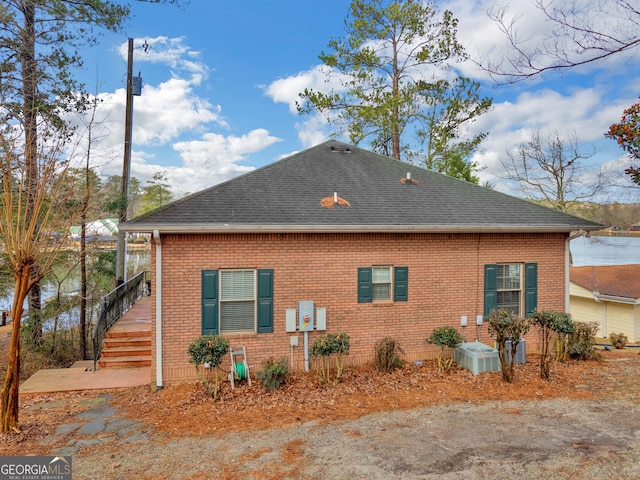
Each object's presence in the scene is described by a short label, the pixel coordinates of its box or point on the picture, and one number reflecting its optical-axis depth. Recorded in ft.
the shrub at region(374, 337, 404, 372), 25.90
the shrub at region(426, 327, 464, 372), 26.26
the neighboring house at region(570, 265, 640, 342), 49.57
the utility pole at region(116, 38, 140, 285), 39.65
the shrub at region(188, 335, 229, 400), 21.85
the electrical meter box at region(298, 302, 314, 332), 25.61
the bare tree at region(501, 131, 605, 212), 68.59
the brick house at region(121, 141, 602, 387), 24.30
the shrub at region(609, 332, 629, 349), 40.45
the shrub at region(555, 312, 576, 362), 27.22
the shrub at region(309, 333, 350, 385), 23.84
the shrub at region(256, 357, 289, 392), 22.93
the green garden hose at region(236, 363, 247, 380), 24.08
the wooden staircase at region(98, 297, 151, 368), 27.86
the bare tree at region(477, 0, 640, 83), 16.16
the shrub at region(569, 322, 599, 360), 29.19
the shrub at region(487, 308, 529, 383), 23.85
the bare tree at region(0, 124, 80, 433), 17.08
